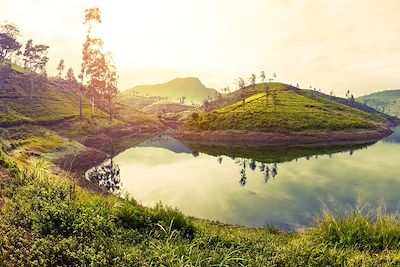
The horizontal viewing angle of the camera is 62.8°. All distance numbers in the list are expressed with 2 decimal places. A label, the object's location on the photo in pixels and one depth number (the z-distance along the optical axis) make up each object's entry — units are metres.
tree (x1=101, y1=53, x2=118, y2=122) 137.88
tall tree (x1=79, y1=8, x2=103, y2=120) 115.00
